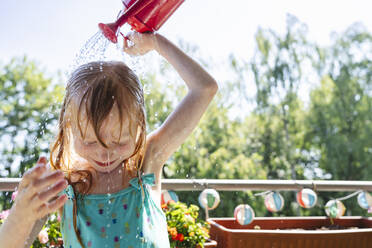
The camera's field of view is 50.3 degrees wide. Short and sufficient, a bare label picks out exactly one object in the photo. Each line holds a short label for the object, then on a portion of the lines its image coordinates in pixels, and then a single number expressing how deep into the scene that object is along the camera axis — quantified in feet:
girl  2.54
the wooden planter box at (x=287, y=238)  4.73
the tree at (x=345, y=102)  42.04
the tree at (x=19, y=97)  41.86
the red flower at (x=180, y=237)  5.07
